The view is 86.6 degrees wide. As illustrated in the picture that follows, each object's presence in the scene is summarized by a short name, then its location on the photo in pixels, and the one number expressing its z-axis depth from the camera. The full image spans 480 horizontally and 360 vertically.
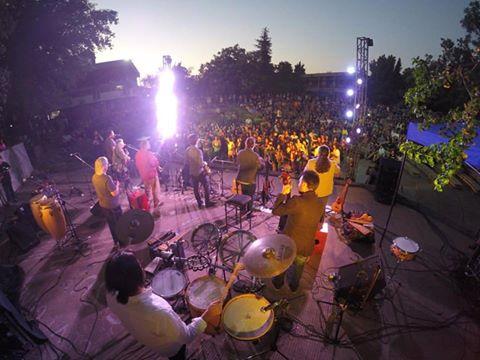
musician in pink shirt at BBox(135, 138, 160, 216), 7.31
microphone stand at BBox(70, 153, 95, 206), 9.10
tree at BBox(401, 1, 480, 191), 3.50
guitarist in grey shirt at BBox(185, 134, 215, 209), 7.32
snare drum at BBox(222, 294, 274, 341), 3.08
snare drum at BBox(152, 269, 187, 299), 3.83
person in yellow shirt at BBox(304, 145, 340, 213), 5.38
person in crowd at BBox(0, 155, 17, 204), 8.89
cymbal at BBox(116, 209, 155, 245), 4.45
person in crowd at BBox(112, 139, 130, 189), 8.48
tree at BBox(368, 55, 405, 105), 35.75
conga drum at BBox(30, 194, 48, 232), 6.01
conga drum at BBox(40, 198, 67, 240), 5.98
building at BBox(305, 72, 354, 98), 44.81
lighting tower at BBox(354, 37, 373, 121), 9.86
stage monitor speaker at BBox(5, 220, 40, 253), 6.38
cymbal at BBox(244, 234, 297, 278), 2.96
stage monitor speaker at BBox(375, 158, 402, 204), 7.99
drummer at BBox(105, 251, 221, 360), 2.08
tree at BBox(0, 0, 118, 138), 15.88
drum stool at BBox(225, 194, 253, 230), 5.99
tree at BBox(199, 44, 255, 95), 37.03
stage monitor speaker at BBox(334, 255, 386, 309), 4.17
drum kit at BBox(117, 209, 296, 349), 2.99
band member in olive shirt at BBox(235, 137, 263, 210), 6.73
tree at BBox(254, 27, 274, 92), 39.99
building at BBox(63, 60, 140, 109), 31.30
